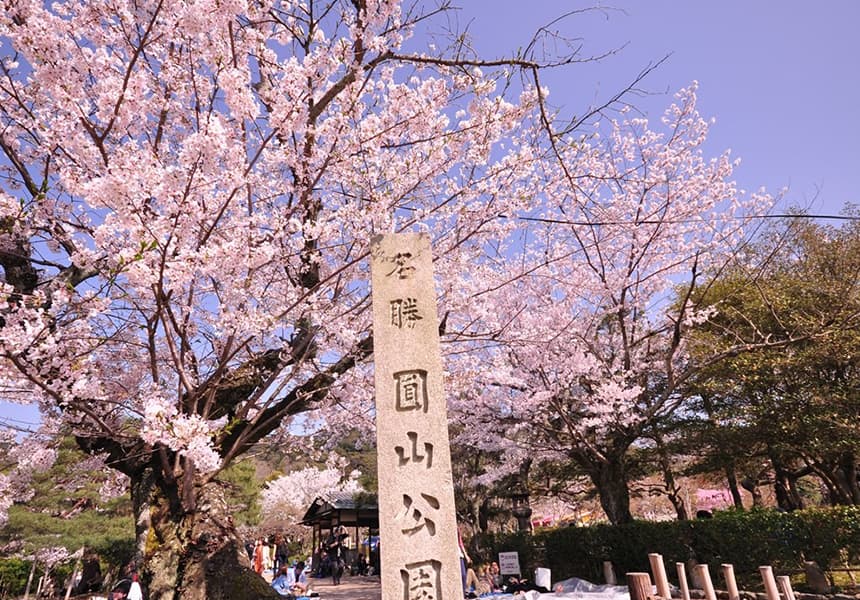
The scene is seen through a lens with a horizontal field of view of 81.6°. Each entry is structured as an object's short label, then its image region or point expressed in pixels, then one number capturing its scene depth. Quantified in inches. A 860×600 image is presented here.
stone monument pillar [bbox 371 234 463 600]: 147.9
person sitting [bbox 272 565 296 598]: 394.0
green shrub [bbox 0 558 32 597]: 685.2
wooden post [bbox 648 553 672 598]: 245.9
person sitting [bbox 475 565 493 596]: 460.5
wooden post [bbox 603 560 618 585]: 457.1
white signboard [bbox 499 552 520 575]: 461.7
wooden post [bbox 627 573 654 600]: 222.7
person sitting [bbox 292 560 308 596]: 434.2
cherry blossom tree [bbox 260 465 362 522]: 1157.1
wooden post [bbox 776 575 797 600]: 248.2
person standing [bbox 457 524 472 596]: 375.9
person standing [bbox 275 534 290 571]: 722.5
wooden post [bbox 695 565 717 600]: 247.1
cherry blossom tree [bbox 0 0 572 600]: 179.8
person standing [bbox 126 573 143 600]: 350.3
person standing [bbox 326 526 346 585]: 690.8
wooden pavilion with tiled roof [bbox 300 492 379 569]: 771.4
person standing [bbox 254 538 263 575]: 565.9
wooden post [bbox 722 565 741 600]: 243.0
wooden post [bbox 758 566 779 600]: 230.7
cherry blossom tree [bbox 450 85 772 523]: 427.5
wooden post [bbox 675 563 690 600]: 265.3
